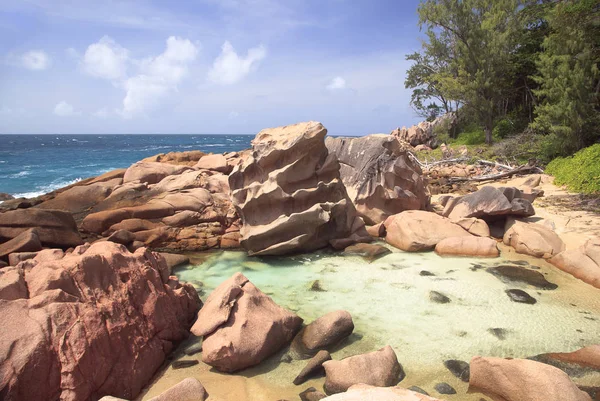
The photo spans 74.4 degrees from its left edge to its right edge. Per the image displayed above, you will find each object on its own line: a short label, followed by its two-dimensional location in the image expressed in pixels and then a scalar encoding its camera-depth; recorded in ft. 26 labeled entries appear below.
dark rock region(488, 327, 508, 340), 19.20
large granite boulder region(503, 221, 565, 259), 29.91
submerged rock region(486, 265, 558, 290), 25.21
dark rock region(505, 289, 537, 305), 22.97
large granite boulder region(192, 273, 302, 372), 16.99
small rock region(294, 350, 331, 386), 16.25
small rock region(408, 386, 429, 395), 15.25
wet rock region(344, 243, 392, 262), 31.60
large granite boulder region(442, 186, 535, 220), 34.60
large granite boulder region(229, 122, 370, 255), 32.53
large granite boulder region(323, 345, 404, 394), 15.38
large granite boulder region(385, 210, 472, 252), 32.55
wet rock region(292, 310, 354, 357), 18.37
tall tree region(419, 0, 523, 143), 75.87
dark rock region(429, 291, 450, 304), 23.29
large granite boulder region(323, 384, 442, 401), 9.52
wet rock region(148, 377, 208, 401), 14.20
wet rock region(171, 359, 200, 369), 17.51
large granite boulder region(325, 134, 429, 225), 40.01
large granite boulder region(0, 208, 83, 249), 29.73
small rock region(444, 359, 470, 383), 16.21
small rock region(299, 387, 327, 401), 14.88
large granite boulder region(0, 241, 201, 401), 13.92
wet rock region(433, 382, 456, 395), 15.31
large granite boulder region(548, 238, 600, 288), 25.13
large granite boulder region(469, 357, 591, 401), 13.55
